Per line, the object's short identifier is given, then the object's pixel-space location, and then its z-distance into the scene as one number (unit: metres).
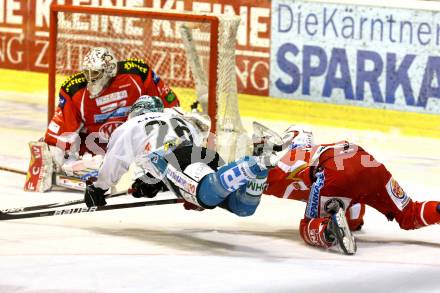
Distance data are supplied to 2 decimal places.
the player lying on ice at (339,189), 13.51
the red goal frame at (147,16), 18.08
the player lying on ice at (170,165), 13.37
